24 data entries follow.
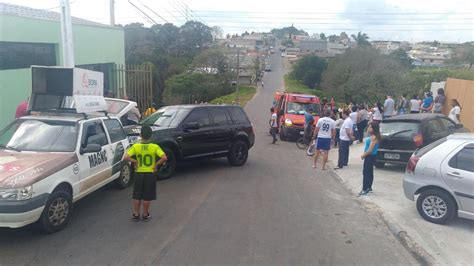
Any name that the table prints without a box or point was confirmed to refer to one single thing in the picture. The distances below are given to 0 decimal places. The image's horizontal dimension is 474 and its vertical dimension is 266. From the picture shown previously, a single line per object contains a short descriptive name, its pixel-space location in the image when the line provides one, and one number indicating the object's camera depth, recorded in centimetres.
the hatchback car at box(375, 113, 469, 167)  1178
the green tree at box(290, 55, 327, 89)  7981
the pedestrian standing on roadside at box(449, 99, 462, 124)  1633
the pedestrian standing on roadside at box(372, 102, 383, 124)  1754
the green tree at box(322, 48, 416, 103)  4541
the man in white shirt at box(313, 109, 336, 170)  1262
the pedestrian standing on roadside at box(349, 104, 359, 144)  1596
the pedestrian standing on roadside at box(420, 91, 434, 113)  2044
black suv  1083
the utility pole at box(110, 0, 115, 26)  2494
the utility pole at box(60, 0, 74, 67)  1220
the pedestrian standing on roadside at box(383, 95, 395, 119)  1852
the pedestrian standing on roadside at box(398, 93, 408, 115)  2096
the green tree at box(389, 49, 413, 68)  7694
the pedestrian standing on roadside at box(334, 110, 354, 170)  1252
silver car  741
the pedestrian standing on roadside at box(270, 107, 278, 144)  1884
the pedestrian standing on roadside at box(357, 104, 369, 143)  1758
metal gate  1885
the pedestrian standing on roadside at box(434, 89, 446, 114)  1952
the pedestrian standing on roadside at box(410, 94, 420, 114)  1941
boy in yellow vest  727
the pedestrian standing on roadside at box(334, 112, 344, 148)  1717
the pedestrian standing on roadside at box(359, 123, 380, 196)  938
